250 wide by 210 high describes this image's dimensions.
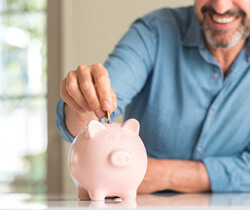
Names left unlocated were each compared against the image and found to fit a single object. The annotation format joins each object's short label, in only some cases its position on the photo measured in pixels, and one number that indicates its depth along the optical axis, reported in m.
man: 1.31
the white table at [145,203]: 0.84
